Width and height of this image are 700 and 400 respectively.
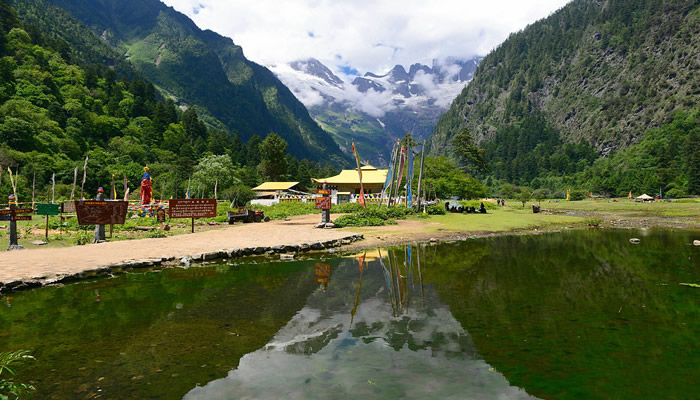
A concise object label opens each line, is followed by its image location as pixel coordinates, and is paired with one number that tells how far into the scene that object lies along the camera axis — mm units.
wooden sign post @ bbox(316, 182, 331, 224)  28438
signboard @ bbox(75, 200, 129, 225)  19125
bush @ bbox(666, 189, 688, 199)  84875
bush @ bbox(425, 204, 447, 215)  44281
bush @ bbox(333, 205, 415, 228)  31078
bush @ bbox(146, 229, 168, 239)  22578
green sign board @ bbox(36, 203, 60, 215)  20172
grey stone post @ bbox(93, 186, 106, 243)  19844
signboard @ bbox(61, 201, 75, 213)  25547
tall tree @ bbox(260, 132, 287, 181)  97250
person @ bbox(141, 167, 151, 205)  34125
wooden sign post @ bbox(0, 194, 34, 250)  17312
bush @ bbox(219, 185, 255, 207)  64562
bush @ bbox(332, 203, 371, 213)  41288
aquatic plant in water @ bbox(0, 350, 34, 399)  5344
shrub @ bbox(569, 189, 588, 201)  110562
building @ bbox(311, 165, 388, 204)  73188
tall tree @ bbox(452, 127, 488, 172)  106750
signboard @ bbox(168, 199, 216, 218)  23672
